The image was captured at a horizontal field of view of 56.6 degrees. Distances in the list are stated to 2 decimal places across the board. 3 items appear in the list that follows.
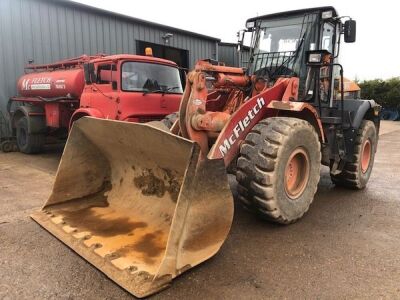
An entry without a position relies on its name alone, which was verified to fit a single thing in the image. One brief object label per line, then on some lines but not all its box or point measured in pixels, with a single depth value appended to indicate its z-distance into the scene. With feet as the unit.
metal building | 31.22
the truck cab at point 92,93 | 21.79
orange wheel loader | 9.48
